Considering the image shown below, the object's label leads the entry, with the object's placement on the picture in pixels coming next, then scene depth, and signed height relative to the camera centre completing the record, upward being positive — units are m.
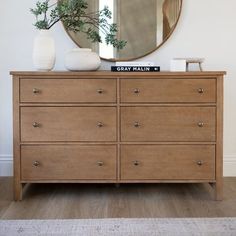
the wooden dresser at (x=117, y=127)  2.64 -0.12
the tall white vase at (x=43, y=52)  2.73 +0.38
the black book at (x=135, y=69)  2.72 +0.26
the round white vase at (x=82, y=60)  2.73 +0.32
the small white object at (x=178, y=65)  2.76 +0.29
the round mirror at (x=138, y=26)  3.15 +0.64
